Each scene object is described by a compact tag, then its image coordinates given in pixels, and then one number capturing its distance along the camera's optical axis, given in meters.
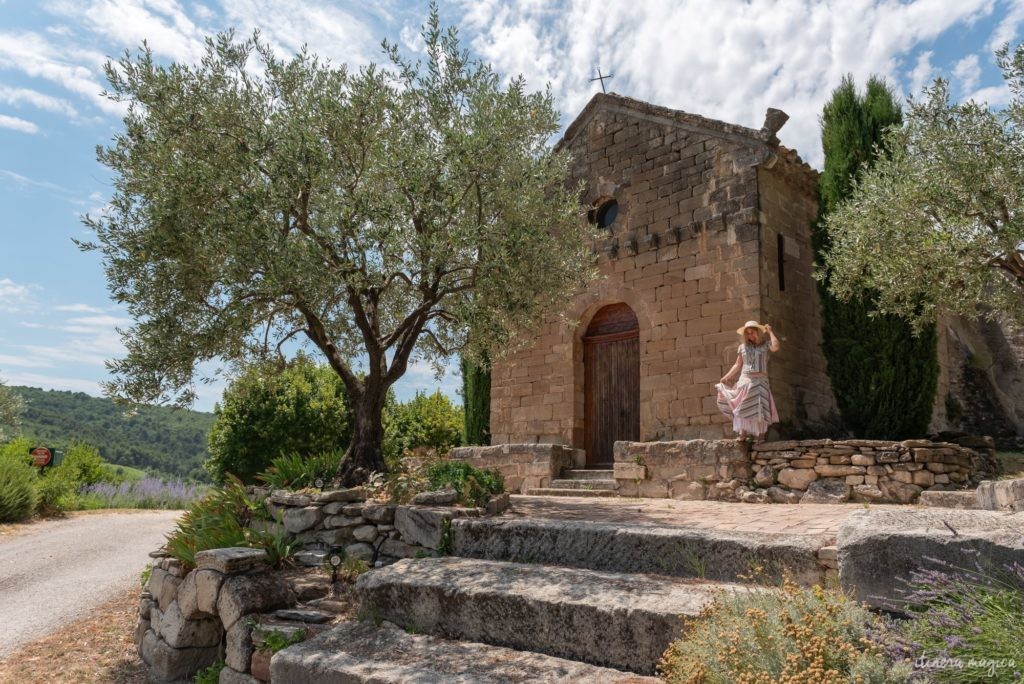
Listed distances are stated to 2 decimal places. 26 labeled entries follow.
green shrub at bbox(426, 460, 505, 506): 7.08
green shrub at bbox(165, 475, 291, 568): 6.70
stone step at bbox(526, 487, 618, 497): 10.58
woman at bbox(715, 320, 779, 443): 9.87
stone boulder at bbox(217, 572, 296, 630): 5.74
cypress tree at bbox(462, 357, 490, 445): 14.98
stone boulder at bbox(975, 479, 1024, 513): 5.77
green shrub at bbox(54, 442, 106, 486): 18.52
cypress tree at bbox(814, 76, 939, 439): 11.02
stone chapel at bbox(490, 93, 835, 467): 11.27
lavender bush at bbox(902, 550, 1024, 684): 2.76
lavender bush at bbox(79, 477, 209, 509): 17.00
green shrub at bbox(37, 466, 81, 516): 14.38
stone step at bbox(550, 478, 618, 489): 10.77
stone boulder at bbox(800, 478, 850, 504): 9.04
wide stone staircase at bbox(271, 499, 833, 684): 4.04
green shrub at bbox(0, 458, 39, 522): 13.20
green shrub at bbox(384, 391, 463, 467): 17.34
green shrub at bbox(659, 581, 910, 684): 2.88
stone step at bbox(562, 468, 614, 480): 11.33
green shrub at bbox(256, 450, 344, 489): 7.82
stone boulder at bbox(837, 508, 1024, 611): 3.36
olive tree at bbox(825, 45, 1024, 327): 9.22
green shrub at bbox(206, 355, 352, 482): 16.56
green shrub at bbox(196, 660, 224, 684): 5.82
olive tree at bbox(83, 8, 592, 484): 7.18
